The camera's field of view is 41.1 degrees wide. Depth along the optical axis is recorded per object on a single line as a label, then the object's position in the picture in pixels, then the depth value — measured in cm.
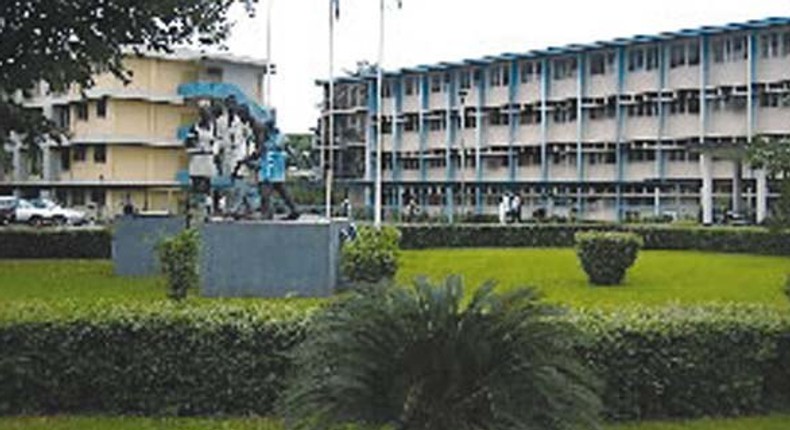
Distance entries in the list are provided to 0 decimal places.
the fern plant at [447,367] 570
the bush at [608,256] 2350
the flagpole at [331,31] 3116
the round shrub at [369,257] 2120
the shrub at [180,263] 1991
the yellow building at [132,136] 5881
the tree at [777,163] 1703
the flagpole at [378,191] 3479
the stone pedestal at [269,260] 2111
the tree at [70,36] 1588
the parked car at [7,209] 4796
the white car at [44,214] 4969
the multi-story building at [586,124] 4931
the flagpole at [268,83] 2955
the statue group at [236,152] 2273
